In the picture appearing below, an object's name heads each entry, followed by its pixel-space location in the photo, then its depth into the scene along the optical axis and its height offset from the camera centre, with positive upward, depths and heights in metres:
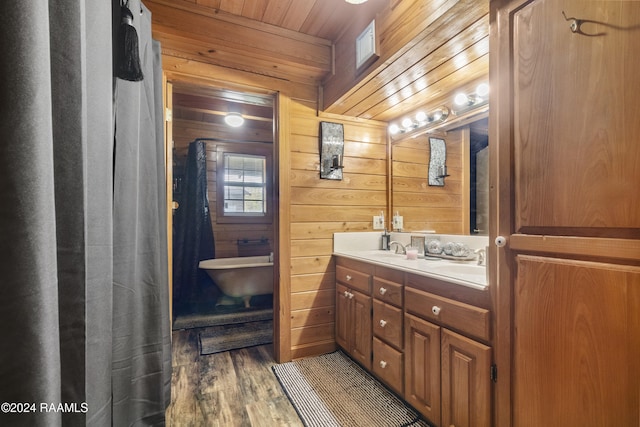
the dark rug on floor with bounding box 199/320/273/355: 2.39 -1.13
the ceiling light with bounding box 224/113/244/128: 3.26 +1.11
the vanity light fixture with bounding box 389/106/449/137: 2.06 +0.72
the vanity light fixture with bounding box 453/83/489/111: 1.71 +0.73
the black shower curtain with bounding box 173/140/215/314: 3.45 -0.23
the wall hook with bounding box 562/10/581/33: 0.81 +0.54
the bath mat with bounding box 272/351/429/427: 1.50 -1.11
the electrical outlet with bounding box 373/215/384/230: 2.47 -0.08
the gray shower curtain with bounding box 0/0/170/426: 0.45 -0.01
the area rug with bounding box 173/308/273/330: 2.87 -1.12
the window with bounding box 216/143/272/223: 3.93 +0.44
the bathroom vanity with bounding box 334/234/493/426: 1.16 -0.62
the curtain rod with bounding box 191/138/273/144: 3.78 +1.03
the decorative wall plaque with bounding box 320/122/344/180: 2.28 +0.51
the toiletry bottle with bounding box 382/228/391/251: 2.43 -0.24
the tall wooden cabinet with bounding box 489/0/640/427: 0.73 +0.00
